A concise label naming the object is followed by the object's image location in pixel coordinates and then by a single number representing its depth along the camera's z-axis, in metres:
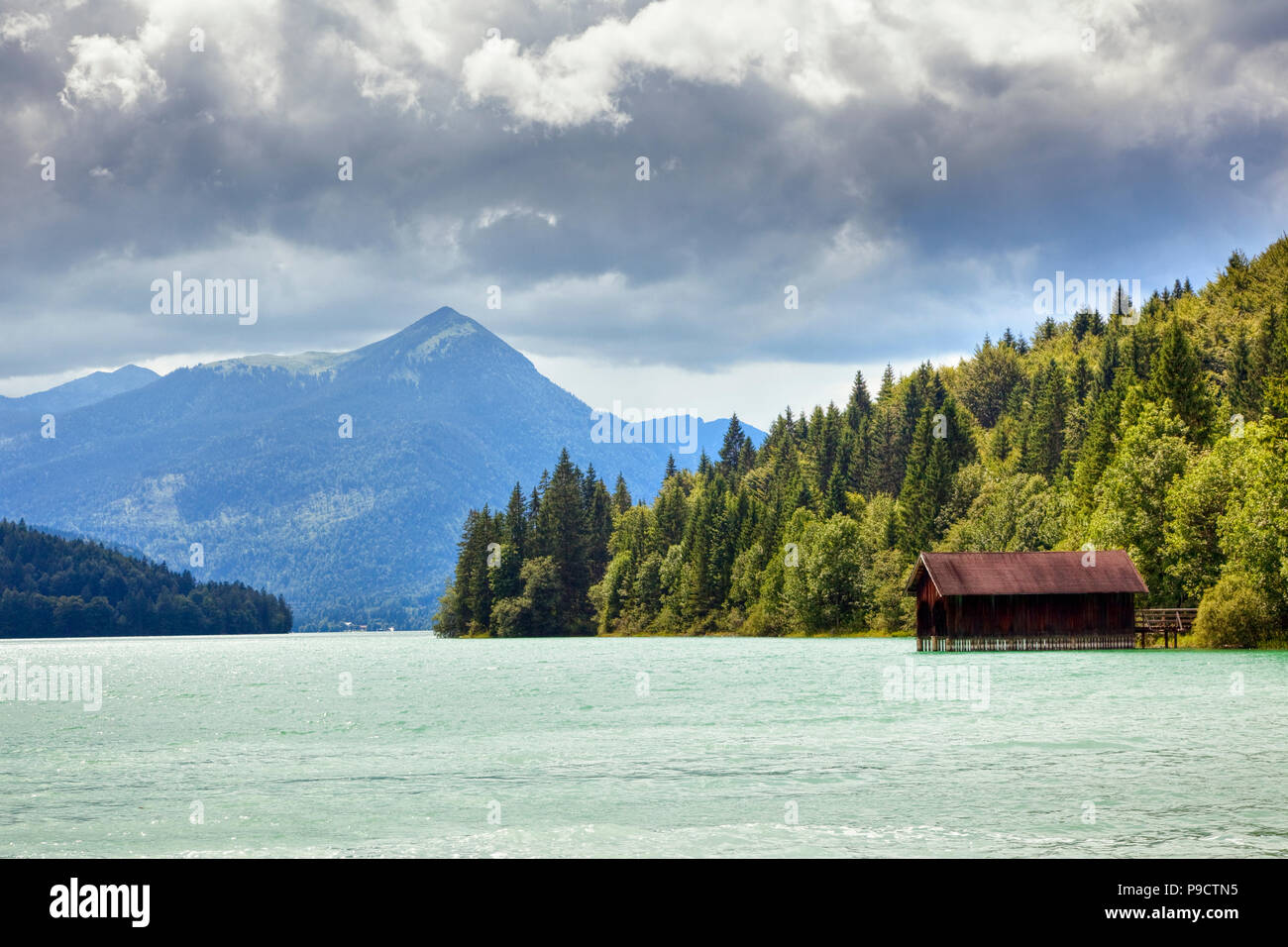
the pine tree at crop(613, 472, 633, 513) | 181.25
